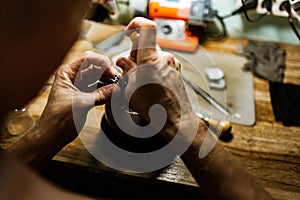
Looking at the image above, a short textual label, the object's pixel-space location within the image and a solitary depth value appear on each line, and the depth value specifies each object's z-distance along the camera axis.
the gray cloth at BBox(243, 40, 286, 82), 1.16
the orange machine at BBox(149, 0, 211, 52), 1.22
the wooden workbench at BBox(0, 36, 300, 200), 0.90
